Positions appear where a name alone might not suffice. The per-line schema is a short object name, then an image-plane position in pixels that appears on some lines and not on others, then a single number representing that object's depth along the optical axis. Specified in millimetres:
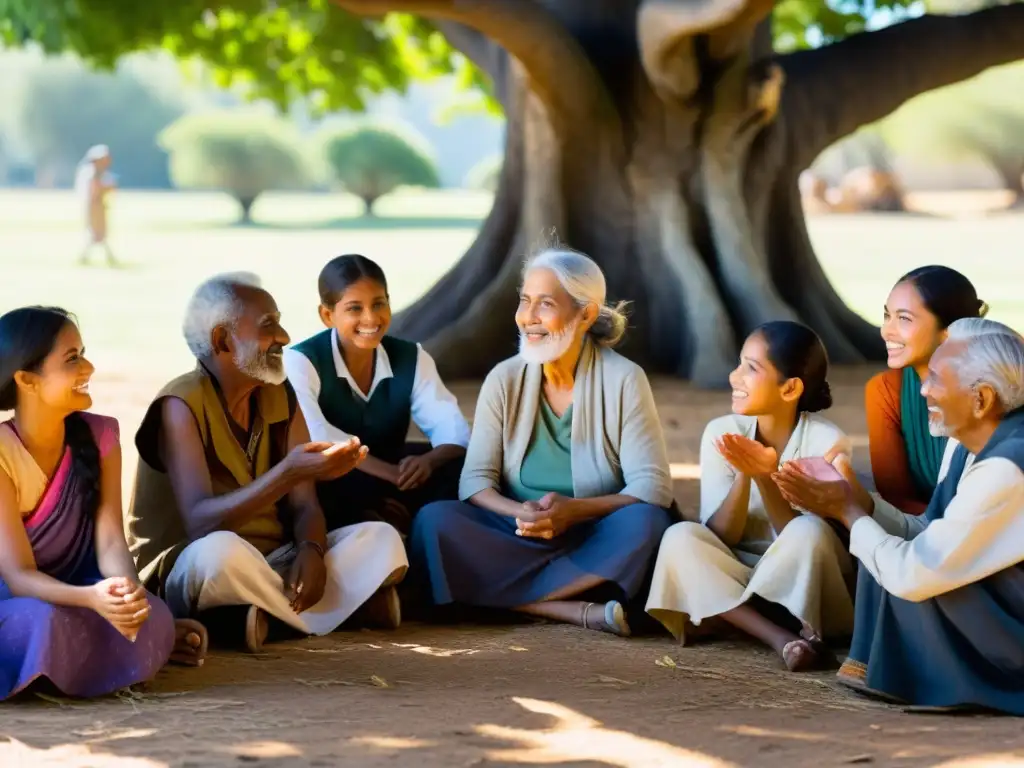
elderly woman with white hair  4898
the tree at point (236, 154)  39906
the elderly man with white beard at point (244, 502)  4477
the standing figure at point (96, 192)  21683
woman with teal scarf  4676
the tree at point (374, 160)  41344
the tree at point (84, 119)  53594
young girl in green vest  5316
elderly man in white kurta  3719
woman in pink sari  3859
